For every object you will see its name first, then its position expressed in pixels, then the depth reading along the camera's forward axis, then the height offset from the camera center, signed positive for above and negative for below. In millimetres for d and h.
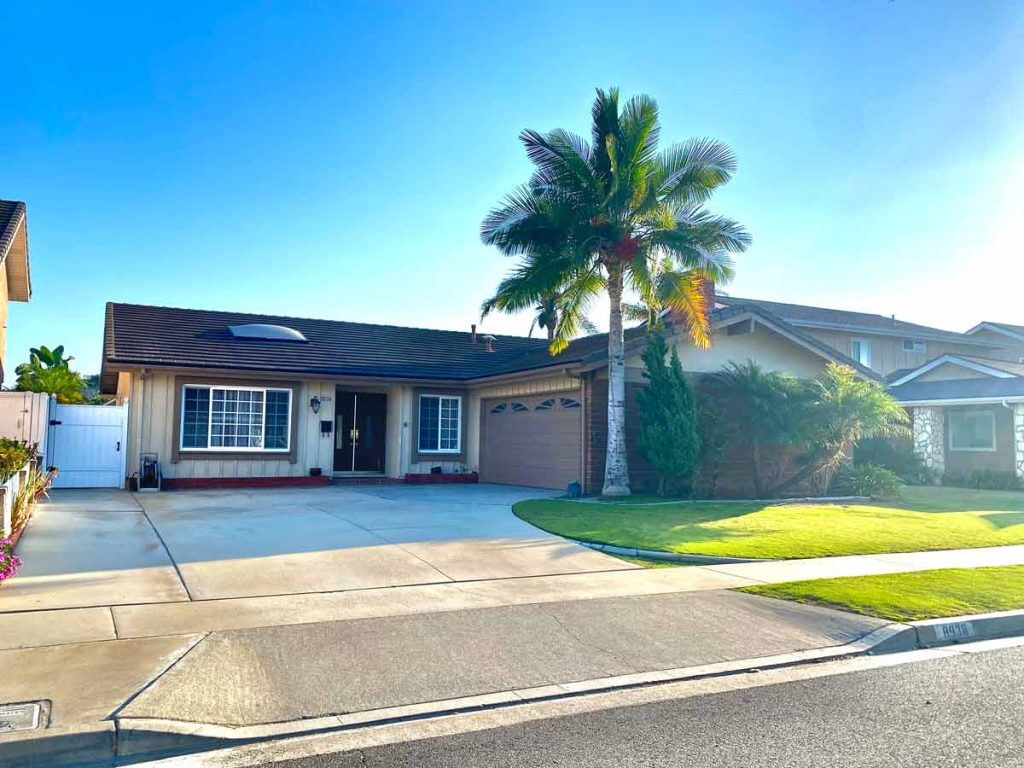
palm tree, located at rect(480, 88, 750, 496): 16000 +4717
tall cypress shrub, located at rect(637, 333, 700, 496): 16547 +365
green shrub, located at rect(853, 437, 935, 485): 23734 -524
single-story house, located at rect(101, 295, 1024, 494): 18266 +999
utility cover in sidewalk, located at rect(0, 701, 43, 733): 4270 -1711
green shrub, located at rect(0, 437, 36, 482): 9500 -431
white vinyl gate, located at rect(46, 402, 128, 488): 17641 -409
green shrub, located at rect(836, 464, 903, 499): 18719 -1022
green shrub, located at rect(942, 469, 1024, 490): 21516 -1076
